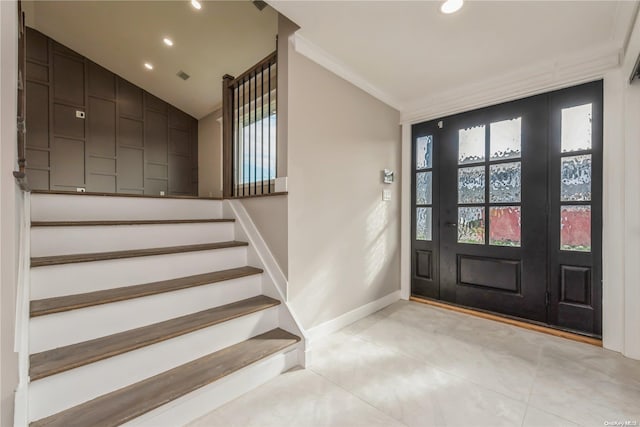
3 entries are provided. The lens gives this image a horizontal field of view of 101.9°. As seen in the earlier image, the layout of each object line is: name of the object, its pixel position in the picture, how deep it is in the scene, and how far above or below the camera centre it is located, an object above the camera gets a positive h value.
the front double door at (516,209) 2.20 +0.03
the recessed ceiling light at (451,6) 1.66 +1.34
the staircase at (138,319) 1.19 -0.65
